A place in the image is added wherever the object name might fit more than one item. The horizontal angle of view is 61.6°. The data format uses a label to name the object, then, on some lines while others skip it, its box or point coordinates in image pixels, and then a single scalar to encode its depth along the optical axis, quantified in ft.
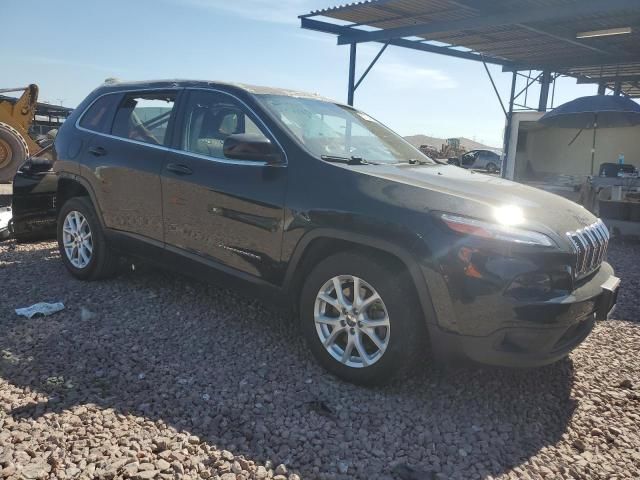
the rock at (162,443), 8.34
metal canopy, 35.96
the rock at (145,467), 7.79
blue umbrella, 37.47
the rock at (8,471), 7.44
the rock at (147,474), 7.63
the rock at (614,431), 9.57
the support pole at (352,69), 44.57
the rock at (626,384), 11.25
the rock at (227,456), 8.20
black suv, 9.09
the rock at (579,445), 9.04
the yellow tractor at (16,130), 37.52
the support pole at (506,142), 54.49
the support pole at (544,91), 58.44
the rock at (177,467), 7.85
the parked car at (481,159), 85.71
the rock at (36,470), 7.50
